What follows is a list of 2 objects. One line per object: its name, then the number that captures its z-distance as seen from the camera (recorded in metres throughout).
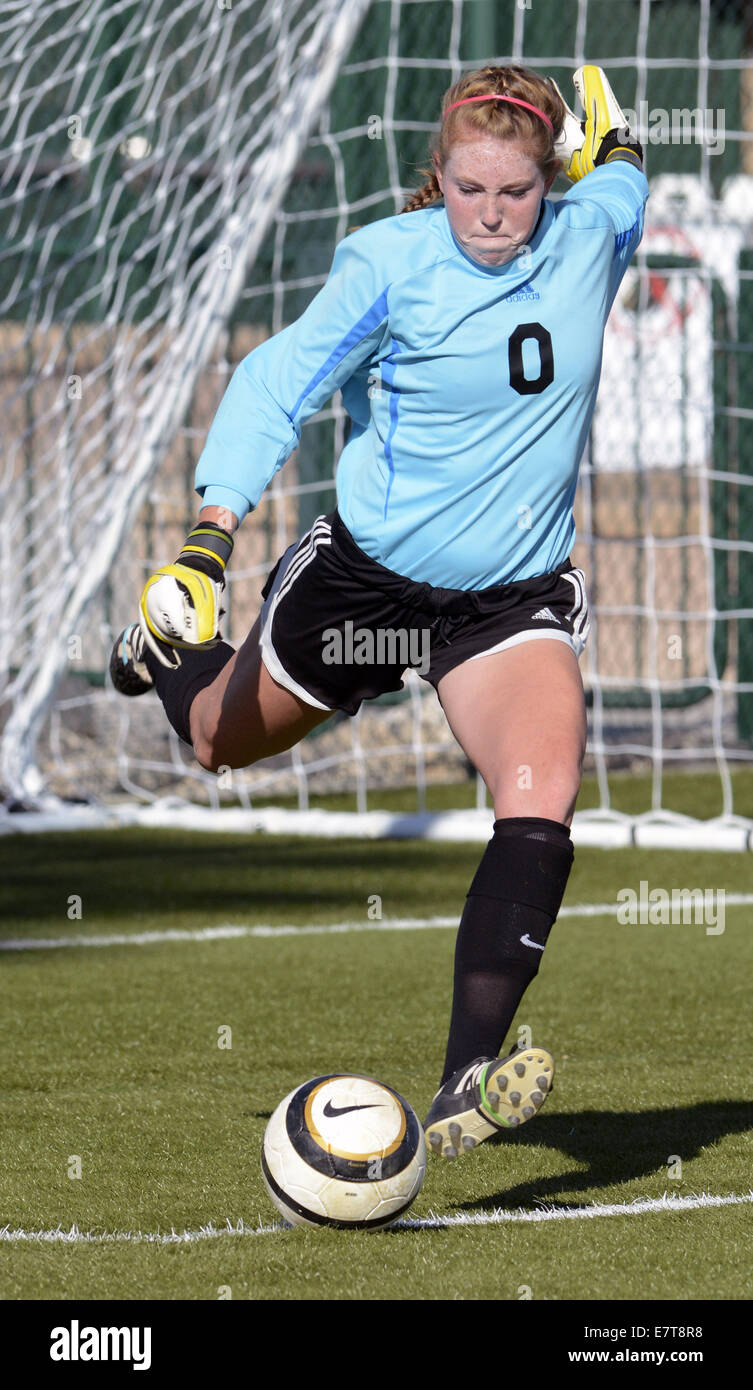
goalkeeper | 7.08
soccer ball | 6.45
